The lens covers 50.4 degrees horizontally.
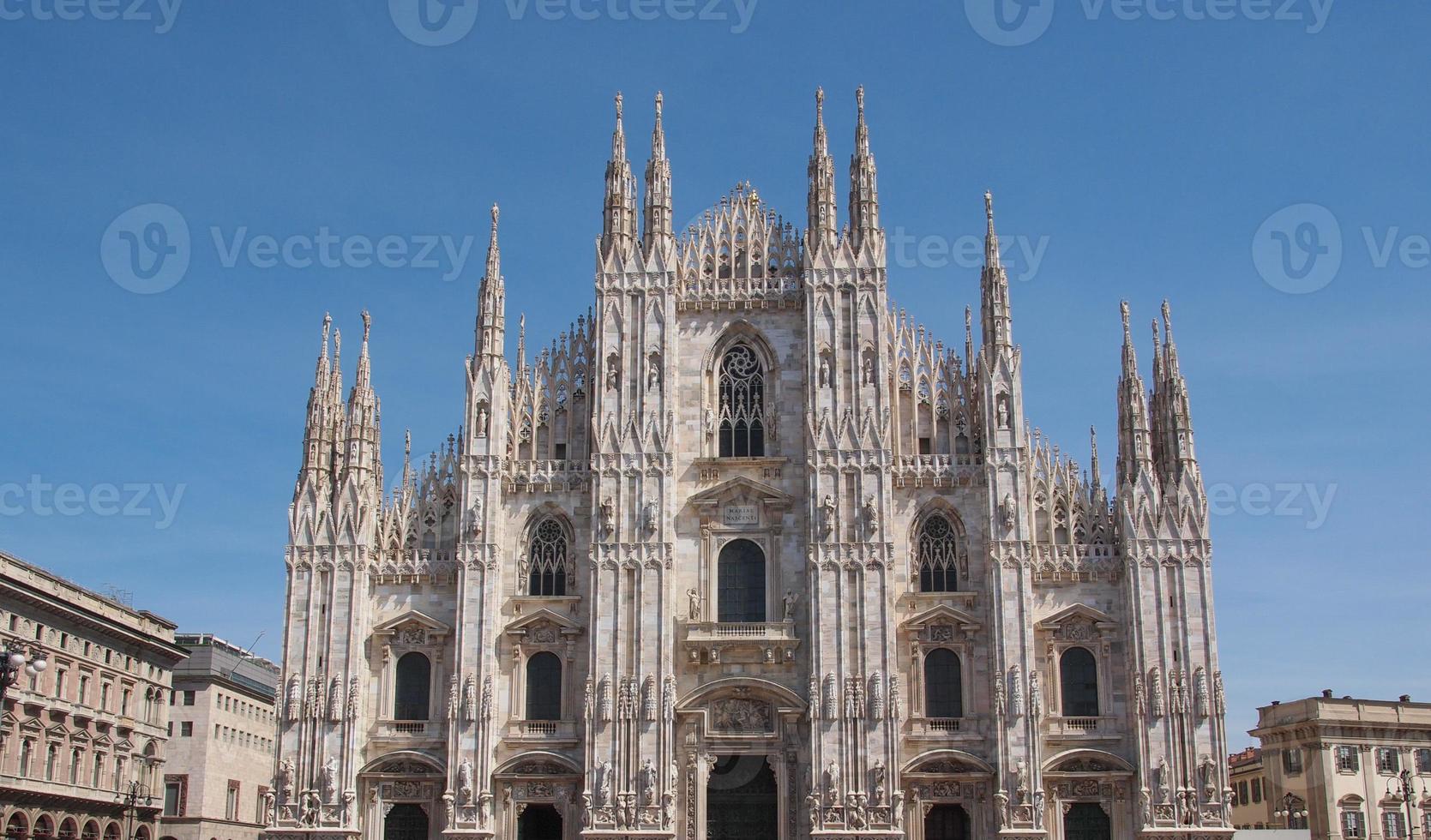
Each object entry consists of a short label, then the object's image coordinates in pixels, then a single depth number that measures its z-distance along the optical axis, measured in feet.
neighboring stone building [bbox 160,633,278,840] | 235.61
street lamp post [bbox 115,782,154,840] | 197.06
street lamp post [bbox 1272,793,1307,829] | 219.20
